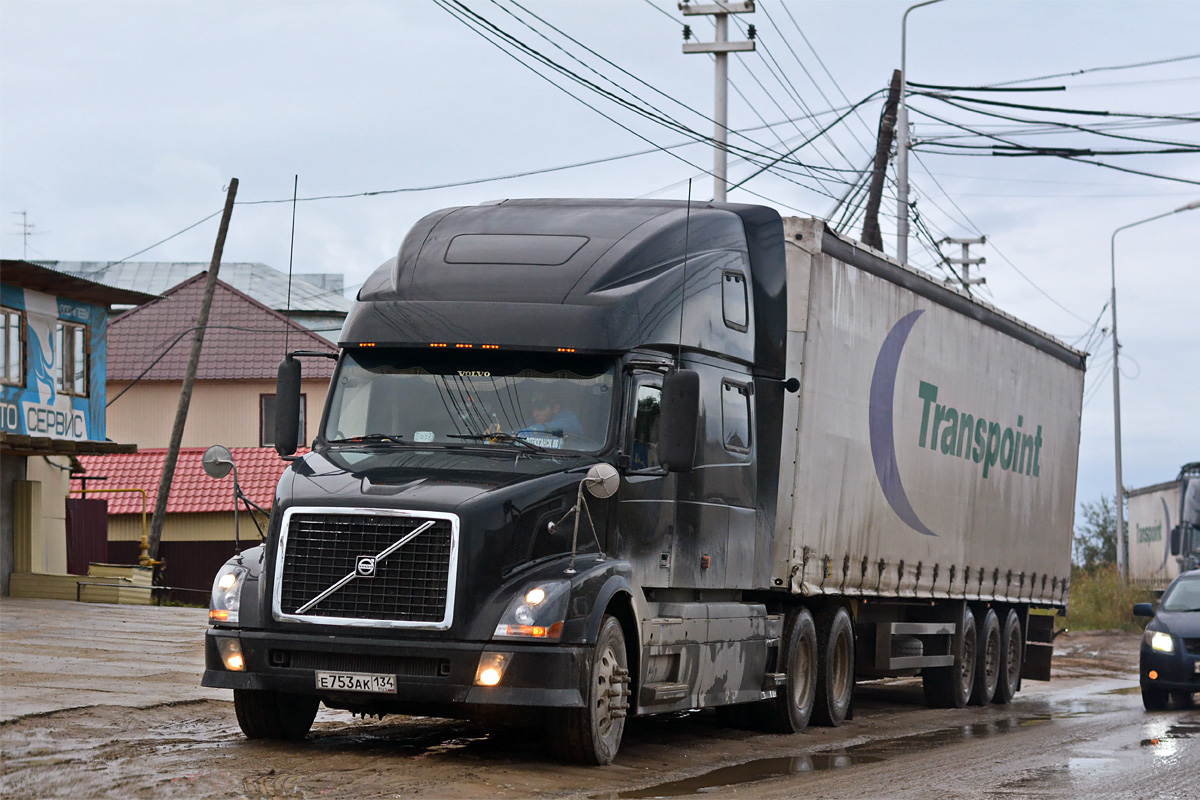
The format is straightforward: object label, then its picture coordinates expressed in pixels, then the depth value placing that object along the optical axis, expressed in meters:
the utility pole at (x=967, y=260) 52.62
